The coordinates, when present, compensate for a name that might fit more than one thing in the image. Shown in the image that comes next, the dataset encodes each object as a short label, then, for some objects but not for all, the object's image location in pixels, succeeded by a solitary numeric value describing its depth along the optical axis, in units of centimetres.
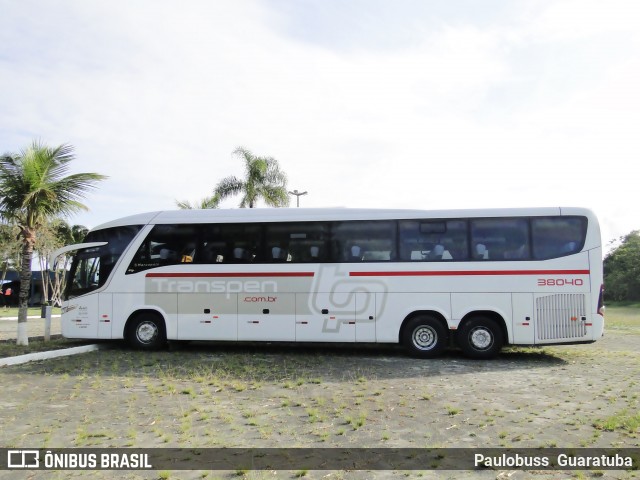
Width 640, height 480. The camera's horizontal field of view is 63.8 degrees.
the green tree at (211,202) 2828
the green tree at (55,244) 3078
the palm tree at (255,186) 2794
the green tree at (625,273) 6159
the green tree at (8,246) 3030
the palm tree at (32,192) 1309
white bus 1090
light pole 3015
